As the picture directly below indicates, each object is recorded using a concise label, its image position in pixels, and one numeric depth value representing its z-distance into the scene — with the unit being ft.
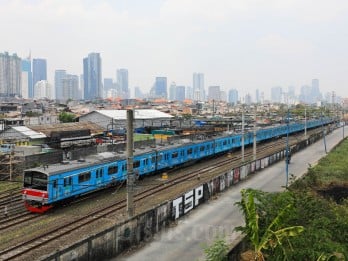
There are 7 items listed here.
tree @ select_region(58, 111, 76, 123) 256.32
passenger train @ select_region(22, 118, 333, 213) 75.72
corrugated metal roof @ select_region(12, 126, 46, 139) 151.43
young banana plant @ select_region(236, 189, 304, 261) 43.24
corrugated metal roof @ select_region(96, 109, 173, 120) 231.09
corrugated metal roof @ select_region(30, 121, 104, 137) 166.20
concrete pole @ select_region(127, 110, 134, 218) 61.87
